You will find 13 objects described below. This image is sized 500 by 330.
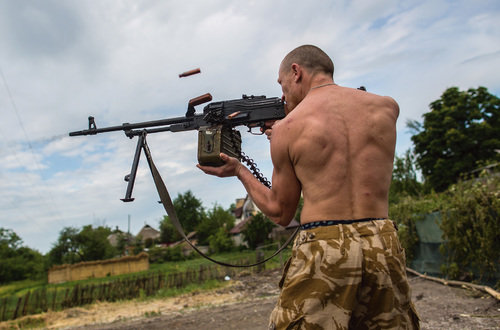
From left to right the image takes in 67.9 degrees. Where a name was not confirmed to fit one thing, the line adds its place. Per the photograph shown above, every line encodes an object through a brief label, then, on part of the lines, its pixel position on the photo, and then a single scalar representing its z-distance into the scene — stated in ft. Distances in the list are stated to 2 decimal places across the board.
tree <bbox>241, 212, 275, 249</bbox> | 125.35
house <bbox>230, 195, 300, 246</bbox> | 132.77
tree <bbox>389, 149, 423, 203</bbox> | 97.81
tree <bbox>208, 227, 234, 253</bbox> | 148.53
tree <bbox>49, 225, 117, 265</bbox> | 134.16
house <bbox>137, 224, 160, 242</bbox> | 273.25
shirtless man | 6.07
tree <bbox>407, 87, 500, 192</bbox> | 89.25
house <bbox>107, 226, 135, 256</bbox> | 177.14
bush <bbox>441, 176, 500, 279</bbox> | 26.03
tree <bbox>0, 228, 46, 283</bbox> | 126.00
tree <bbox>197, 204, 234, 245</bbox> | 179.01
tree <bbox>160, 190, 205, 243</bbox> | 215.72
